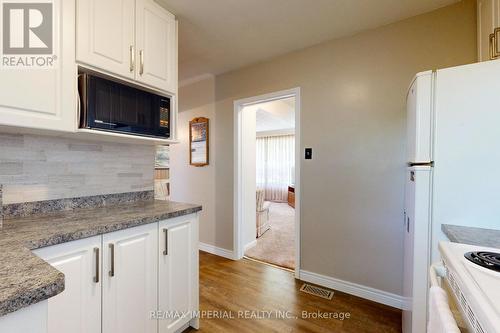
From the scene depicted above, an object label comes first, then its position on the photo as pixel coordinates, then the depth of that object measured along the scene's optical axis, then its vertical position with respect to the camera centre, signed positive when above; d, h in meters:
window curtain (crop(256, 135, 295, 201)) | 7.50 -0.02
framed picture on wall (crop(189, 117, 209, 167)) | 3.20 +0.33
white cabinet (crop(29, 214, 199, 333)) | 1.01 -0.63
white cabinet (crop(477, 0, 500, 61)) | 1.27 +0.84
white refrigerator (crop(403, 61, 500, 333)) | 1.02 +0.03
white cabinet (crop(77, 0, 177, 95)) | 1.29 +0.79
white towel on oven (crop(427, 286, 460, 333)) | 0.54 -0.39
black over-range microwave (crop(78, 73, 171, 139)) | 1.28 +0.35
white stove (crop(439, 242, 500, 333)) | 0.47 -0.29
